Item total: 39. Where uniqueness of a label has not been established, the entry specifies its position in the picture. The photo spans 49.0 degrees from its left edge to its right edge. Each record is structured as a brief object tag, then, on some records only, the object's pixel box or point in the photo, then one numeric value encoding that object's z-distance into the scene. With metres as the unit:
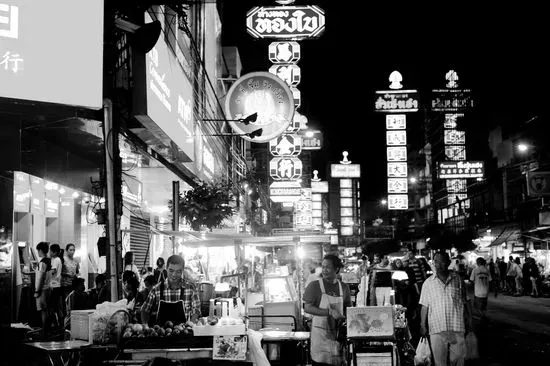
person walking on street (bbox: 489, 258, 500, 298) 39.09
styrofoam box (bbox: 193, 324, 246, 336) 6.75
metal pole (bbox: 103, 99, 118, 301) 9.30
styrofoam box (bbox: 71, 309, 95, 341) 7.03
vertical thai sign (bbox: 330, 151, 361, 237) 78.69
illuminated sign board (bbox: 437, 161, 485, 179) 41.84
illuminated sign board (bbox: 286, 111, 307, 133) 28.71
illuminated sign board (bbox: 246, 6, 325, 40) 21.14
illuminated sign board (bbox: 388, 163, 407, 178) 51.25
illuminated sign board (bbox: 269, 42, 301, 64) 25.12
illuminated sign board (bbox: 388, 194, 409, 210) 53.28
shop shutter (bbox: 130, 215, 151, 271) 19.34
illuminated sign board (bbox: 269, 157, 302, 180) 32.34
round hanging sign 16.44
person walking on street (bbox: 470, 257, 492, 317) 19.50
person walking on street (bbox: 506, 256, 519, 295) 34.70
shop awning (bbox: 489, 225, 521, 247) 36.47
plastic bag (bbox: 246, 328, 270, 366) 6.86
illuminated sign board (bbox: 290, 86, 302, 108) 27.39
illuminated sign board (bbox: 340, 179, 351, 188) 79.81
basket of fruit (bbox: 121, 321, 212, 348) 6.79
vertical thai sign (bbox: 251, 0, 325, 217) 21.03
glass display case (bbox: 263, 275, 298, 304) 13.18
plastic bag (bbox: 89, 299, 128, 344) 6.84
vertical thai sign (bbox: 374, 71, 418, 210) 45.88
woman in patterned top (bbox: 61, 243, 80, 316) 13.28
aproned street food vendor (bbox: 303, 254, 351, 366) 7.96
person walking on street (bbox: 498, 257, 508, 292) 39.00
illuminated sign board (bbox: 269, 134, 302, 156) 30.53
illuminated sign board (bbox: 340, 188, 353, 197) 78.75
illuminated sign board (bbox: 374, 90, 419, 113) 45.69
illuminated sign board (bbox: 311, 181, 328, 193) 72.38
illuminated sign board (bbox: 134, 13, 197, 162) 11.95
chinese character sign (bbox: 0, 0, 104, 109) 8.33
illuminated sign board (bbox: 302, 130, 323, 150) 49.17
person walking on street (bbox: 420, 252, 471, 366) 8.37
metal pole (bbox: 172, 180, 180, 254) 16.38
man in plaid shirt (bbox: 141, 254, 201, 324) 7.87
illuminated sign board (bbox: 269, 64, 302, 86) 25.17
